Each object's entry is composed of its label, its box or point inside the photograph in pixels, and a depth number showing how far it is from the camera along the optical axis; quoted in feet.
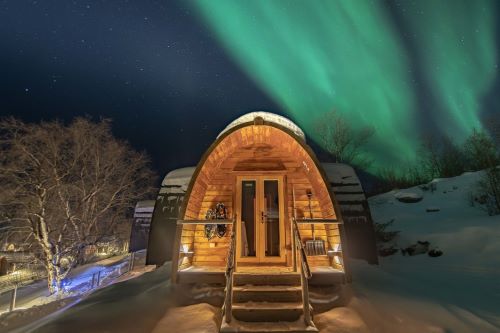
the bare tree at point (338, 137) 94.84
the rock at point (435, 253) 37.32
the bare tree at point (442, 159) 85.99
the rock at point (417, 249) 39.87
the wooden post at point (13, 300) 36.60
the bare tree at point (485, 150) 49.93
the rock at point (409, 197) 66.43
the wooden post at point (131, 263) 44.98
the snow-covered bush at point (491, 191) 45.55
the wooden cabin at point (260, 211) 20.44
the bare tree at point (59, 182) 46.14
